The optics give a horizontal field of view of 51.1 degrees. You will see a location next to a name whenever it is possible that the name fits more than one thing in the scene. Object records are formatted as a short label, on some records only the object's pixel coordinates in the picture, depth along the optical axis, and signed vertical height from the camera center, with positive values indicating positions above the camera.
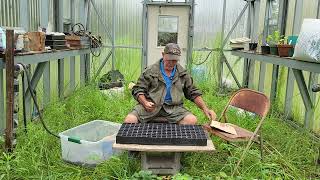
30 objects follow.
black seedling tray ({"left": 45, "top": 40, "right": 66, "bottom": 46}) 4.34 +0.05
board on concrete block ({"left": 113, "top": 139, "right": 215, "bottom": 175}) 2.84 -0.97
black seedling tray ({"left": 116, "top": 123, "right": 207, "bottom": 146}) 2.65 -0.70
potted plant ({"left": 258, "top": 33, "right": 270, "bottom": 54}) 4.86 +0.03
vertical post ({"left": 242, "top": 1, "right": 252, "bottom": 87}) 7.48 -0.38
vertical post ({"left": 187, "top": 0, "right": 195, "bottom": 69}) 7.99 +0.42
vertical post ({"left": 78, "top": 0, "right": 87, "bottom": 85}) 7.27 -0.23
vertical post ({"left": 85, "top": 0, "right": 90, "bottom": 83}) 7.43 -0.23
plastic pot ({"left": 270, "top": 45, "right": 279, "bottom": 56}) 4.46 +0.01
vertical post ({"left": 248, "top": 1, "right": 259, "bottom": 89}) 7.21 +0.39
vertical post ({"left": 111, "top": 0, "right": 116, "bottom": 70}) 8.06 +0.54
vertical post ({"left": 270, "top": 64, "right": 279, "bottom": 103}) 5.74 -0.54
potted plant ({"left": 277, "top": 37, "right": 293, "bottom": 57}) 4.13 +0.03
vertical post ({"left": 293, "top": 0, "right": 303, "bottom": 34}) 4.84 +0.51
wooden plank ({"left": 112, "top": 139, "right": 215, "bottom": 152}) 2.59 -0.77
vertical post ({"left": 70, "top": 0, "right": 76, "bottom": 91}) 6.59 -0.37
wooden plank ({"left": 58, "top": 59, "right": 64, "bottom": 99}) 5.91 -0.53
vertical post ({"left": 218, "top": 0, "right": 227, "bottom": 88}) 7.76 +0.00
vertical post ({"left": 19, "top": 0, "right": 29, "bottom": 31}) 4.14 +0.39
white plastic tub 3.02 -0.94
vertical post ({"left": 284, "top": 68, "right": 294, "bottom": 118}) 5.01 -0.64
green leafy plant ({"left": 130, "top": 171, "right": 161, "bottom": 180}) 2.61 -0.99
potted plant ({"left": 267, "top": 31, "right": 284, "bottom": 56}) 4.49 +0.12
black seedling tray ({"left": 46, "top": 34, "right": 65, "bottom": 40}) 4.34 +0.12
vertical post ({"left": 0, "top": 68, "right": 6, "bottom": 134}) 3.63 -0.75
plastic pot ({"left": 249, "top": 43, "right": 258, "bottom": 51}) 6.00 +0.08
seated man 3.53 -0.48
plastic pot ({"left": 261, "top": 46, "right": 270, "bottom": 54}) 4.86 +0.02
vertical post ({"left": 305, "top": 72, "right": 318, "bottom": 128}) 4.30 -0.43
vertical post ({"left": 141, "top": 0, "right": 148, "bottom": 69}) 7.95 +0.24
